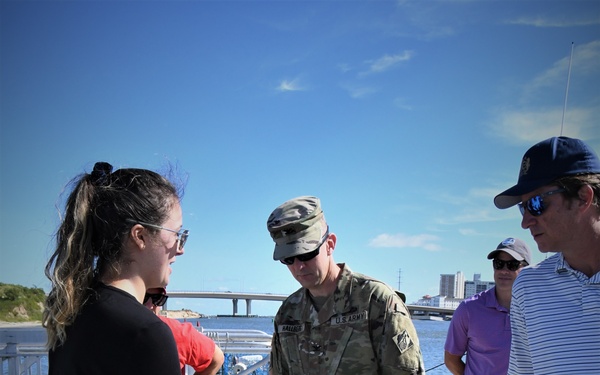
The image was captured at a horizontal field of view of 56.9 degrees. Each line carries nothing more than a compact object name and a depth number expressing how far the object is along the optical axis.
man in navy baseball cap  2.00
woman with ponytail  1.59
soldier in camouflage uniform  2.66
